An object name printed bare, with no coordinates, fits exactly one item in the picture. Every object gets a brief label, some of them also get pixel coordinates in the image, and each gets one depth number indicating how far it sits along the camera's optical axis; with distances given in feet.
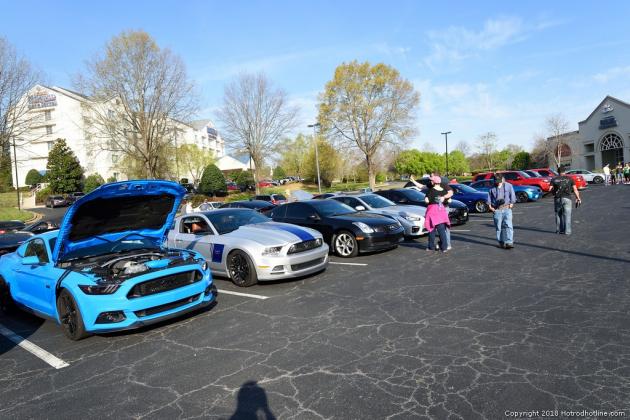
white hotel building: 183.52
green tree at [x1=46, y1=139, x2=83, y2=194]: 164.14
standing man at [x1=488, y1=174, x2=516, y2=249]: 30.35
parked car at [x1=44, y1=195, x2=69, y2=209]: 141.59
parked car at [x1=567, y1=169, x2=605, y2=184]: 117.99
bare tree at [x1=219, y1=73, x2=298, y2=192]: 127.75
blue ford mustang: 16.71
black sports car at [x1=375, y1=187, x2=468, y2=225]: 44.78
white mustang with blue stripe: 24.23
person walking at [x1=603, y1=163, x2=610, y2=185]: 102.06
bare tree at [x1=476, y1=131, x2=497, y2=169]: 281.95
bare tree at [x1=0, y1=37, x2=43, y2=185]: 80.38
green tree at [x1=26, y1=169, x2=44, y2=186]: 179.45
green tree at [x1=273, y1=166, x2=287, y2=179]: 295.48
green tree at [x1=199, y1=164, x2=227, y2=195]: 148.97
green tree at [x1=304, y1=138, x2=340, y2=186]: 198.29
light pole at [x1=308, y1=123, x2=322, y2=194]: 137.57
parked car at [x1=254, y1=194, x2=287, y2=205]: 90.68
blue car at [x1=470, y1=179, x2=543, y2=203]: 69.41
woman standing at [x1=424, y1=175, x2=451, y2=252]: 31.17
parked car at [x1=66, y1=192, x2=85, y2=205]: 144.69
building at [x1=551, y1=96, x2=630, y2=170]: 165.58
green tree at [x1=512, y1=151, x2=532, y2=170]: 216.54
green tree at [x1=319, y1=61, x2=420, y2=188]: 135.95
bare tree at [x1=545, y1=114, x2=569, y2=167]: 191.16
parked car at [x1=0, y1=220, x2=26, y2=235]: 53.88
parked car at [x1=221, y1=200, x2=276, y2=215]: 57.36
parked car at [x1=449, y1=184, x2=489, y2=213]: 57.98
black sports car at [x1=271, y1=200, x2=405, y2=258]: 31.53
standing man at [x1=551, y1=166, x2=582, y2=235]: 33.78
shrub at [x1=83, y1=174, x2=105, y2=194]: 163.32
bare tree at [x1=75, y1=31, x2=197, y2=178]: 99.66
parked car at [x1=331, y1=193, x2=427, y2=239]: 37.78
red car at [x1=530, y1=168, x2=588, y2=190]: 86.07
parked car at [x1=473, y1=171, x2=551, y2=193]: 75.41
